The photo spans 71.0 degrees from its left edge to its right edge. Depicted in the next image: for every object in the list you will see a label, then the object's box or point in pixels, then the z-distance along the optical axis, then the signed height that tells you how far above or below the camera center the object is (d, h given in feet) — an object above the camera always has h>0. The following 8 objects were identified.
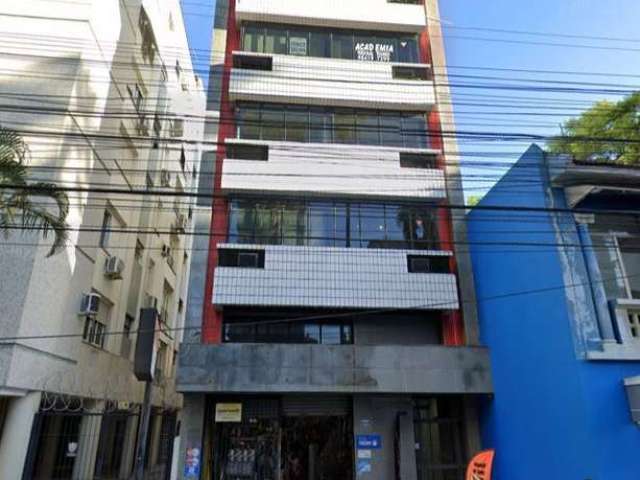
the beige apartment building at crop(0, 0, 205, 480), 33.04 +17.24
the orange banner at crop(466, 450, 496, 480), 26.96 -2.44
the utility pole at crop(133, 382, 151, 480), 20.04 -0.33
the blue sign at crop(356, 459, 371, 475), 33.65 -2.80
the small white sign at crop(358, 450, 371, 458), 34.14 -1.97
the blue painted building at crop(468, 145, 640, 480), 26.00 +6.14
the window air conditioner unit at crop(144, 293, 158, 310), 57.31 +15.09
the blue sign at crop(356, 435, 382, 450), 34.37 -1.15
